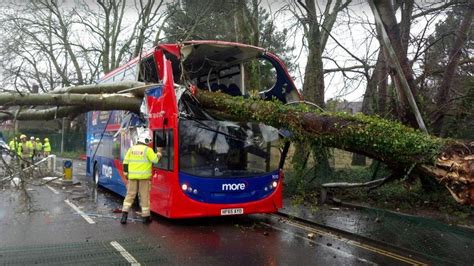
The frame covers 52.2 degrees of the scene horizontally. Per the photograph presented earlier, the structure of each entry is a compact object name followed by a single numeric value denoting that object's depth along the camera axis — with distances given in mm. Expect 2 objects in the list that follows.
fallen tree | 6000
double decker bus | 8719
